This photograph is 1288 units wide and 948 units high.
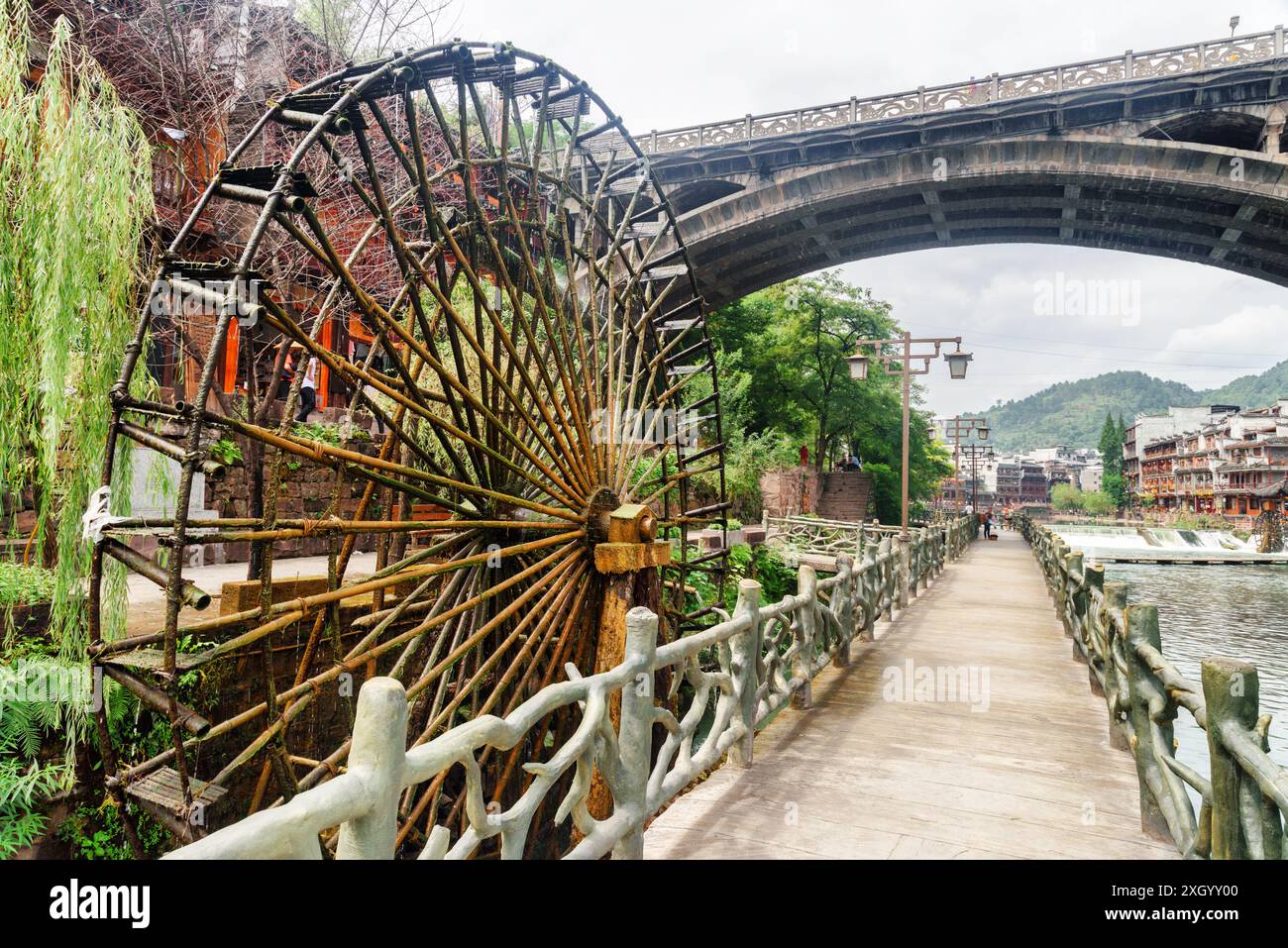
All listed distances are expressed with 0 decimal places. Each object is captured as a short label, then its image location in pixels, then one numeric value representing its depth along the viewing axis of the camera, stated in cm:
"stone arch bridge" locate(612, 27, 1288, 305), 1959
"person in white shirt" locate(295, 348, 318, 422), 1379
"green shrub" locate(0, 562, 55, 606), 624
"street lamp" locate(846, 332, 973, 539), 1615
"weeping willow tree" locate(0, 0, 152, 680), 541
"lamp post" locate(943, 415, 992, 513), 3097
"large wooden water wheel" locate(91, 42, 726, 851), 425
